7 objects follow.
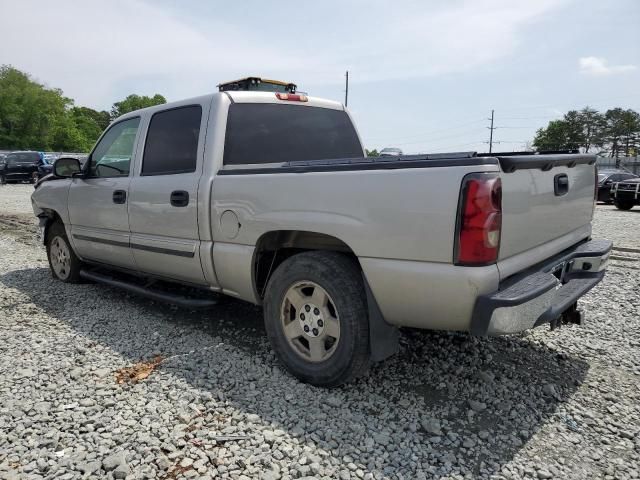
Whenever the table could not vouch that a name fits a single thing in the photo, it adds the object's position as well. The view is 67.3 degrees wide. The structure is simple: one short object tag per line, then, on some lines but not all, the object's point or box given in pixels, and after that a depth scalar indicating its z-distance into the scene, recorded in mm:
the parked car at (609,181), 18047
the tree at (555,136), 84700
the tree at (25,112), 64625
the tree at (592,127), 86125
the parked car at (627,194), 15461
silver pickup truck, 2424
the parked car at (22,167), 24328
